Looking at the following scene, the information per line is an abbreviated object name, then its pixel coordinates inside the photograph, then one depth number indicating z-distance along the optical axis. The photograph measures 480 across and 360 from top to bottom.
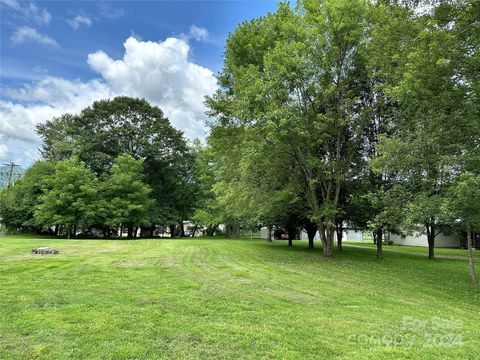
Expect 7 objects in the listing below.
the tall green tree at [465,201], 7.68
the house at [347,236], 46.86
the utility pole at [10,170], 39.87
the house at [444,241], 35.29
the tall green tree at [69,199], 27.61
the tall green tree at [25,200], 32.16
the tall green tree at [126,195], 29.66
